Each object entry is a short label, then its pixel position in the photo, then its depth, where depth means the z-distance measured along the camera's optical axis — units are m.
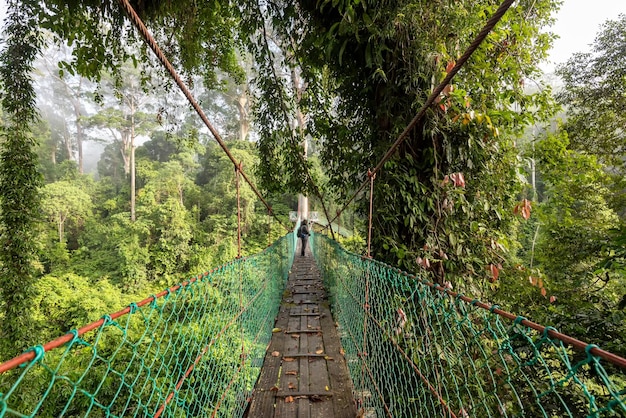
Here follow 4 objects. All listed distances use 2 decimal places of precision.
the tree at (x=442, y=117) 1.59
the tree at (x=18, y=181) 2.93
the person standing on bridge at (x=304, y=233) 6.45
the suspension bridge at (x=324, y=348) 0.63
